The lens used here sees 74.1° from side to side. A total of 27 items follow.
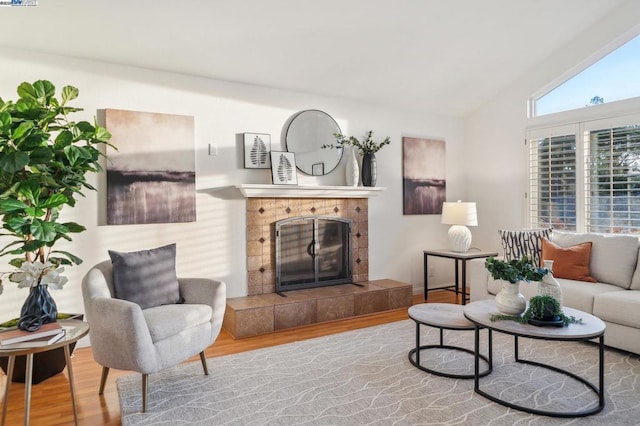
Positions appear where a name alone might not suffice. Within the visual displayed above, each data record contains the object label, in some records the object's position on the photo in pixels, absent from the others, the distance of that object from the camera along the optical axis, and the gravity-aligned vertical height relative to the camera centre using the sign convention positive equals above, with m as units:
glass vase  2.66 -0.48
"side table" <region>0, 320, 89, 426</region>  2.05 -0.66
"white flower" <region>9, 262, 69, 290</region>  2.26 -0.33
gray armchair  2.37 -0.68
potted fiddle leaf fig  2.32 +0.22
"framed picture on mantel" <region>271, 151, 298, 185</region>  4.32 +0.48
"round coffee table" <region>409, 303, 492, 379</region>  2.80 -0.73
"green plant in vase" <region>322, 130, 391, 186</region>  4.86 +0.68
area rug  2.35 -1.11
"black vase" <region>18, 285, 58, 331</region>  2.29 -0.52
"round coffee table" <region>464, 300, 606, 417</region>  2.35 -0.68
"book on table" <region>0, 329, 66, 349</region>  2.09 -0.64
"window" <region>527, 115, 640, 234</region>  4.23 +0.39
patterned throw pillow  4.29 -0.31
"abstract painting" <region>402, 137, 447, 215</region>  5.39 +0.49
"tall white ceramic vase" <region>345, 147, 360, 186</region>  4.79 +0.48
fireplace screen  4.48 -0.42
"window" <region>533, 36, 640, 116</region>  4.27 +1.38
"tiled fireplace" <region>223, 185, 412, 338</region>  3.90 -0.81
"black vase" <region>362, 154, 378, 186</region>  4.89 +0.50
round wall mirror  4.56 +0.81
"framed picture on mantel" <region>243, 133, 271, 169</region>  4.25 +0.65
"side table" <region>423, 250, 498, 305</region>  4.76 -0.50
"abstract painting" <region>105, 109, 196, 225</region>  3.62 +0.42
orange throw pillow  3.84 -0.45
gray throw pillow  2.79 -0.42
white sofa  3.18 -0.65
